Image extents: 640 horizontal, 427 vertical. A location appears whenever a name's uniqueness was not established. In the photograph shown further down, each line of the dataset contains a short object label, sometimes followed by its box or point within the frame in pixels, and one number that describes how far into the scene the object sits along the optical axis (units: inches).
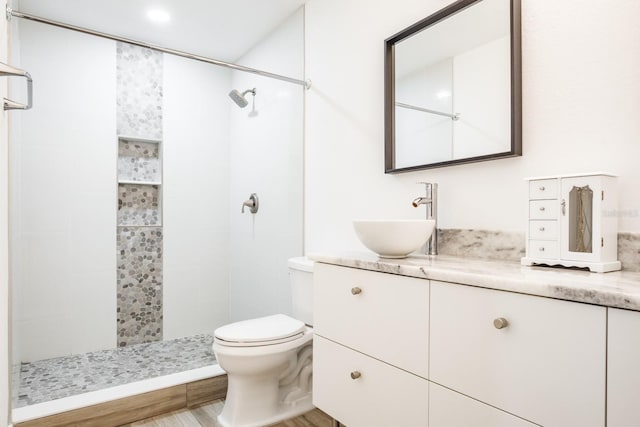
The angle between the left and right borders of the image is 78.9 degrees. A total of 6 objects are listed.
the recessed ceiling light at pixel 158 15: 100.1
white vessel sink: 51.9
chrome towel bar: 39.4
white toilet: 70.1
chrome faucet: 62.5
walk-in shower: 100.0
